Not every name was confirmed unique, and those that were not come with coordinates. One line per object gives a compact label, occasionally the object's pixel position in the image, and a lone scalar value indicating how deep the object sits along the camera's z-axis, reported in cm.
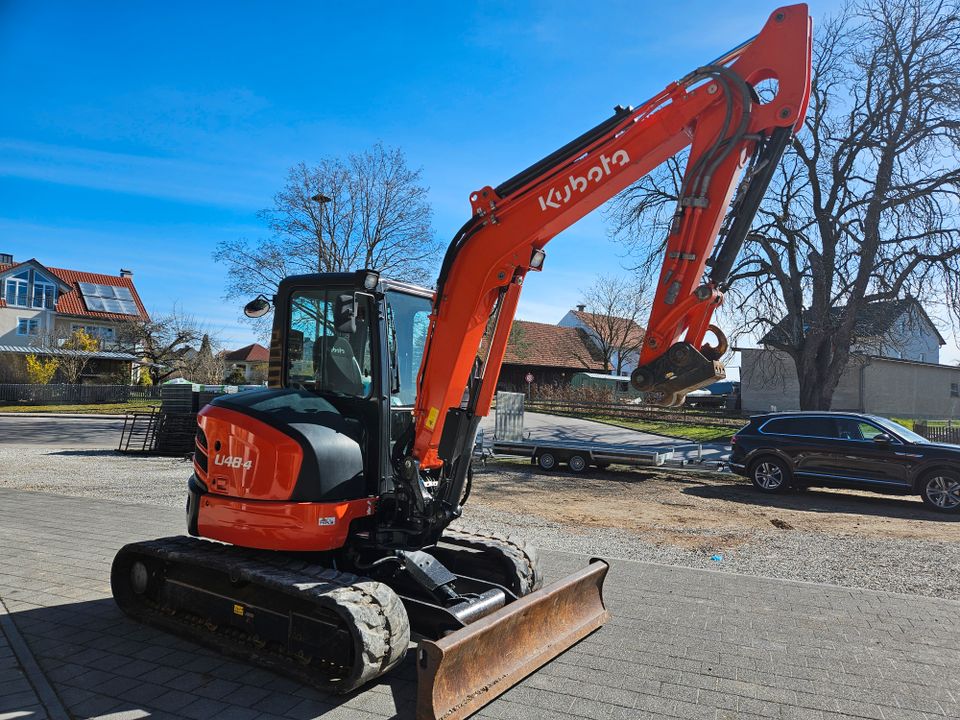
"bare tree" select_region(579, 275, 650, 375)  5631
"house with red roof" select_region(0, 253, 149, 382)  4631
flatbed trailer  1567
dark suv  1220
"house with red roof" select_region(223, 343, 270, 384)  6328
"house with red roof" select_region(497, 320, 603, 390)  5422
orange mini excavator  433
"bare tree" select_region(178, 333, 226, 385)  4572
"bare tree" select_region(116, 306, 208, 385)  4822
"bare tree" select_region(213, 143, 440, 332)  2936
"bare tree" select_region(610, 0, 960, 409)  2067
